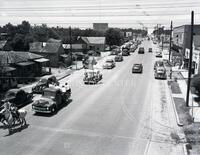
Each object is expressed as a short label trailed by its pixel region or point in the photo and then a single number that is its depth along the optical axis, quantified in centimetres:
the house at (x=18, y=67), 3338
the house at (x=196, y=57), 4014
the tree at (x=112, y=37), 9638
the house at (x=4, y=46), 5447
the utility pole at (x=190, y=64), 2354
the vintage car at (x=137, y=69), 4453
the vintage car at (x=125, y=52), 7544
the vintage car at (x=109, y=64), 5028
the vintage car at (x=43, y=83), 3066
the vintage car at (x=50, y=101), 2209
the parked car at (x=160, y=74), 3944
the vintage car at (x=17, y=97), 2425
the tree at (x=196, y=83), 2670
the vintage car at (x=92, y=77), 3631
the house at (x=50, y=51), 5288
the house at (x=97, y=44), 9219
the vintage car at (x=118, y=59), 6199
